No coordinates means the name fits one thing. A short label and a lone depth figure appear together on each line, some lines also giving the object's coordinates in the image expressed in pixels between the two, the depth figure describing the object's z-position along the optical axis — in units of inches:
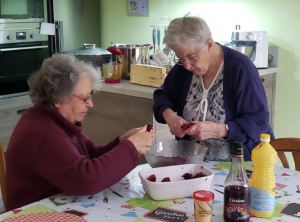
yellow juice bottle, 51.6
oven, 142.7
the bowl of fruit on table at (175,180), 57.6
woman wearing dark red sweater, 57.7
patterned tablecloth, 53.9
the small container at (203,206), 49.9
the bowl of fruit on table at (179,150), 68.7
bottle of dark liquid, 50.5
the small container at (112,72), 115.4
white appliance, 124.5
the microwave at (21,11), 140.8
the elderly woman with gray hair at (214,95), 73.5
